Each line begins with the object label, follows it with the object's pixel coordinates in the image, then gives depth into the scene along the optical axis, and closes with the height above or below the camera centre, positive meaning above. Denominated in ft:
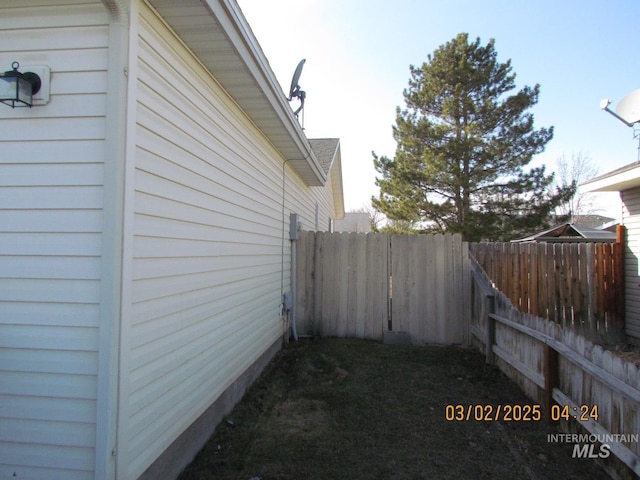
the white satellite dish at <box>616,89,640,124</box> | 24.82 +10.03
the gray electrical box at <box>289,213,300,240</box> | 21.16 +1.34
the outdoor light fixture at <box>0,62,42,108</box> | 6.16 +2.73
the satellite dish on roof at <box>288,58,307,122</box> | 20.23 +9.16
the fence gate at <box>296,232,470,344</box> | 20.06 -1.94
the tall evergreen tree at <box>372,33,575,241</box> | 43.55 +11.91
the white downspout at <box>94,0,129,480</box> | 5.99 +0.03
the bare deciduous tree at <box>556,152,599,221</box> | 99.55 +23.90
